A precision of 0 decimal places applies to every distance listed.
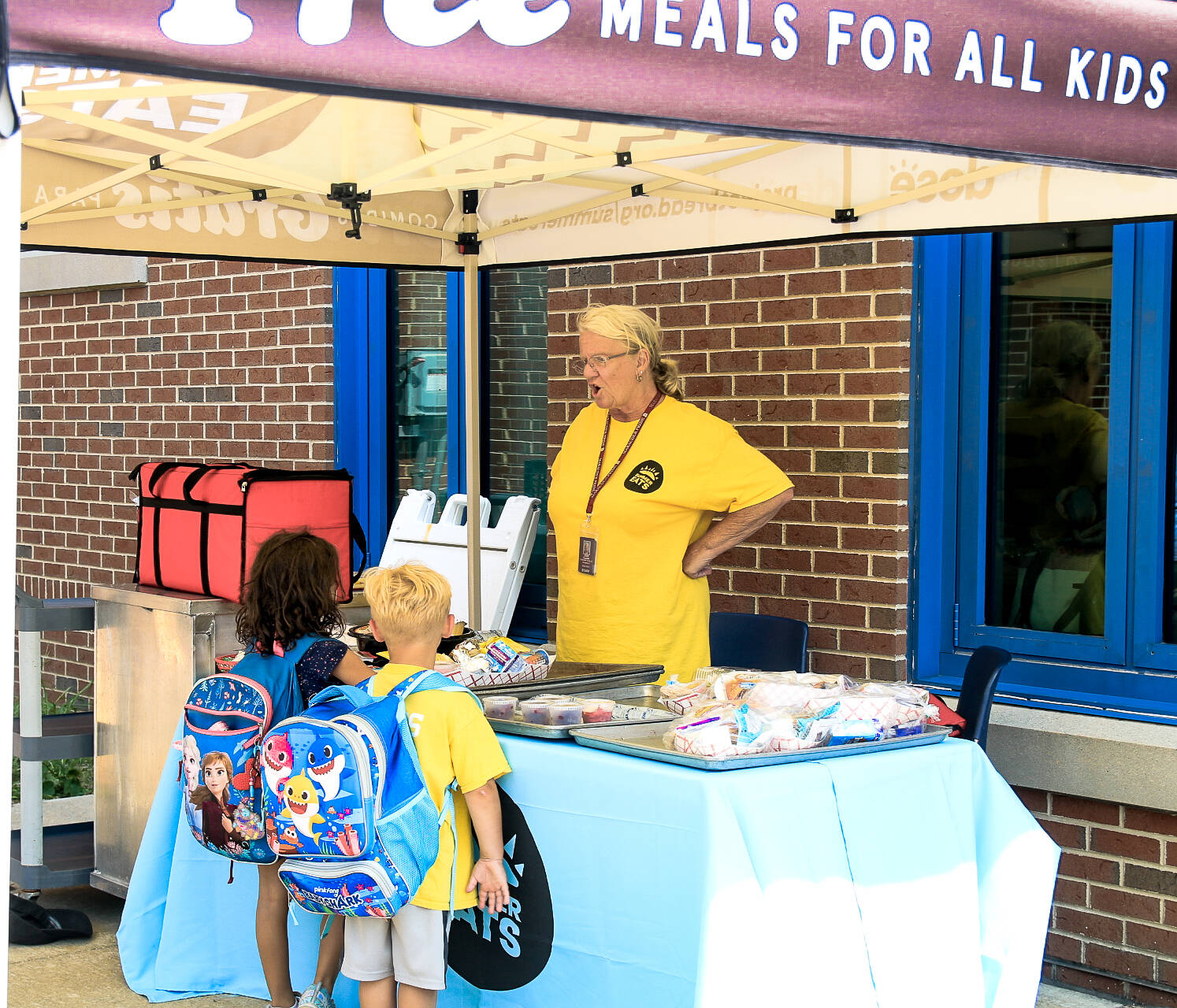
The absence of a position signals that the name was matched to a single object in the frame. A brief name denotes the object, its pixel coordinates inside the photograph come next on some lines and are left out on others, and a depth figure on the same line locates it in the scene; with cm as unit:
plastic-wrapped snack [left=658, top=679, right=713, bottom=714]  344
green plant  697
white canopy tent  369
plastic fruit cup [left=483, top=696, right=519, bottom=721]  341
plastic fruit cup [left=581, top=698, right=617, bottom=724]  332
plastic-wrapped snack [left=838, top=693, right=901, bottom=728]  322
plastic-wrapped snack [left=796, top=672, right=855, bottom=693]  349
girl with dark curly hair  369
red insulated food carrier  435
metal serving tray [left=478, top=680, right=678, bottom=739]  326
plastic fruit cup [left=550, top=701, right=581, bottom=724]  328
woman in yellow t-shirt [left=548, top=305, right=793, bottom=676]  423
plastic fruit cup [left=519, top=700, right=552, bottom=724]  330
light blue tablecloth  288
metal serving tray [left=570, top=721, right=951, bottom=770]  296
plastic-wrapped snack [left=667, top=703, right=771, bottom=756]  297
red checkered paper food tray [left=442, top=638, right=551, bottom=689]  360
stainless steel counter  443
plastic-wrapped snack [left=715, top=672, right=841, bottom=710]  332
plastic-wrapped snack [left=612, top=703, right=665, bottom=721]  334
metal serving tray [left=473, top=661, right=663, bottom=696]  360
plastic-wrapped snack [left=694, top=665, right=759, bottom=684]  366
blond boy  316
